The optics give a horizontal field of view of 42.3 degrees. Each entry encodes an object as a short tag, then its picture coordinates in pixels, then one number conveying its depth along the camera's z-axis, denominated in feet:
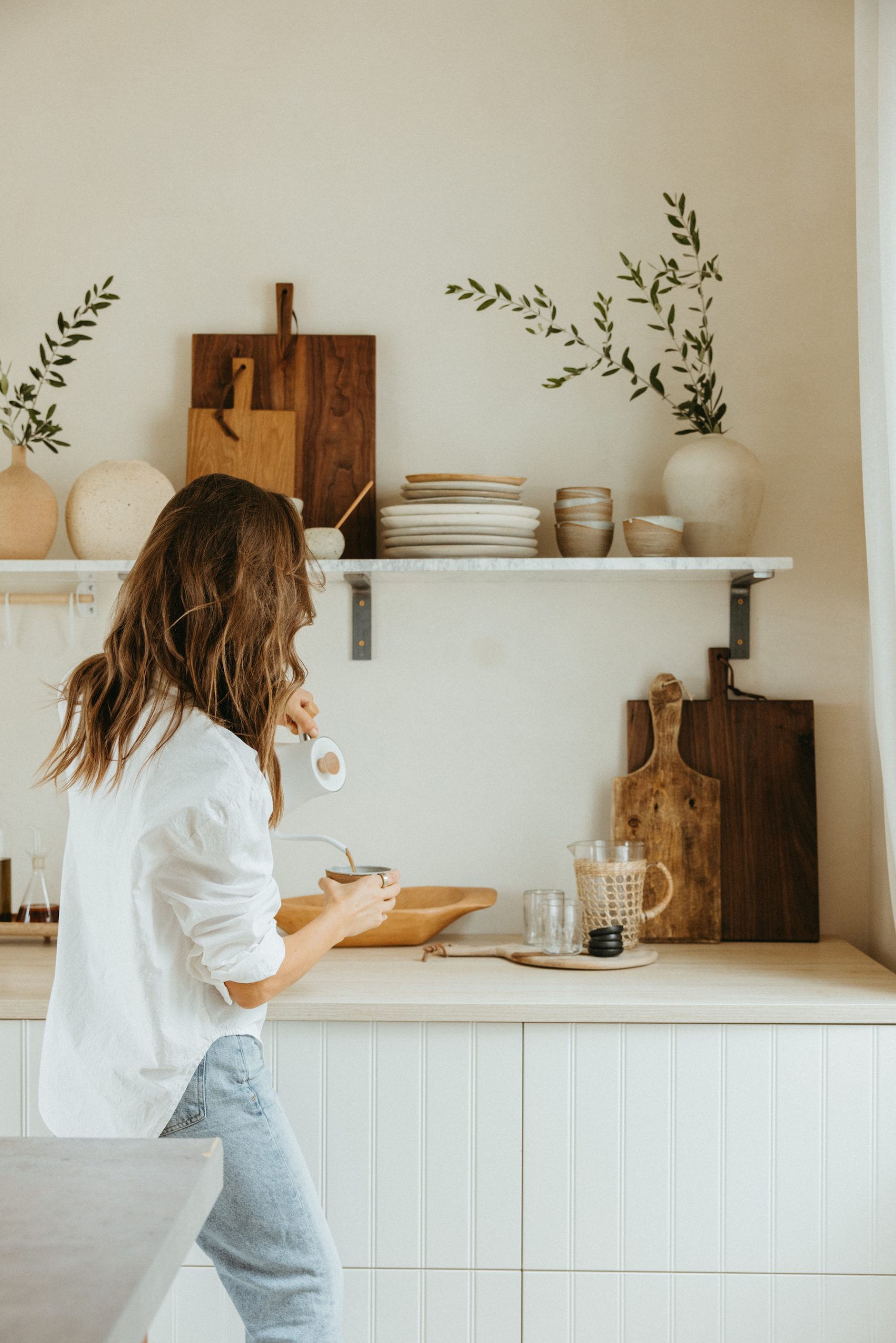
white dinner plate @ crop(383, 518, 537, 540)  6.77
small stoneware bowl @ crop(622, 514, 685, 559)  6.76
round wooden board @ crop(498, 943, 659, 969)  6.29
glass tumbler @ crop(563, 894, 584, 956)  6.56
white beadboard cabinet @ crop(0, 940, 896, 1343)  5.59
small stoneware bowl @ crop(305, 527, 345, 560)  6.88
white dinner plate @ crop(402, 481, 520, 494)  6.79
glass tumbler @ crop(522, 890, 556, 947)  6.61
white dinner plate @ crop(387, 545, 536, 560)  6.77
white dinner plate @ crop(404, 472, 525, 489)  6.80
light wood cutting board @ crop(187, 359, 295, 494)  7.33
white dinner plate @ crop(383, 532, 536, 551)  6.77
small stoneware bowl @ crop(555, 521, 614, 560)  6.90
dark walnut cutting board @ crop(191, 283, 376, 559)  7.39
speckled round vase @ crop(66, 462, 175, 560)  6.89
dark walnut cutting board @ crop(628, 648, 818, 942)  7.16
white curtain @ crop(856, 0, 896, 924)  5.67
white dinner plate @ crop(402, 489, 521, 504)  6.80
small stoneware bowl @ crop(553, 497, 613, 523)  6.90
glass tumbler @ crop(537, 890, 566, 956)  6.55
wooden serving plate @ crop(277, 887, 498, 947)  6.75
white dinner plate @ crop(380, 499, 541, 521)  6.73
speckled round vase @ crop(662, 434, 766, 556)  6.81
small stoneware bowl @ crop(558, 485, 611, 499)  6.91
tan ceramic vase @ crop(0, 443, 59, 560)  6.98
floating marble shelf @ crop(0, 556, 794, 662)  6.68
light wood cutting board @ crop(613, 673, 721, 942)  7.11
